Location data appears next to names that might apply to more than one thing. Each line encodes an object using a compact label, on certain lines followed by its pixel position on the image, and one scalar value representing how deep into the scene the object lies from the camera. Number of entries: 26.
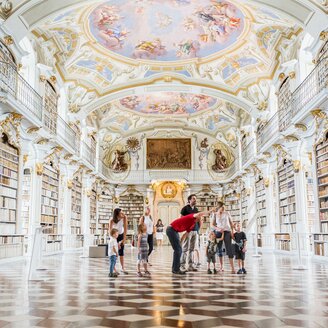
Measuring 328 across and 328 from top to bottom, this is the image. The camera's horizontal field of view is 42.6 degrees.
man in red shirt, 7.37
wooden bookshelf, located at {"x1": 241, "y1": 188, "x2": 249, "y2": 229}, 21.59
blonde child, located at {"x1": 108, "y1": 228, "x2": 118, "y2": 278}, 7.34
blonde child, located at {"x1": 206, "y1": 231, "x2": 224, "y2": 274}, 7.95
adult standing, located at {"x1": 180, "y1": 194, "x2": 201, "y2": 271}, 8.01
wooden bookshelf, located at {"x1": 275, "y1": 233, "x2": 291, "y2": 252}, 14.94
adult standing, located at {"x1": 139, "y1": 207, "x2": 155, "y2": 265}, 10.14
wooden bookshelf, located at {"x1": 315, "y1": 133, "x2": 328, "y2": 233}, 10.95
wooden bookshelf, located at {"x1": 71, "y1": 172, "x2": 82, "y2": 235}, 18.81
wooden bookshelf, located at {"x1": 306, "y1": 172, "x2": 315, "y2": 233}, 13.29
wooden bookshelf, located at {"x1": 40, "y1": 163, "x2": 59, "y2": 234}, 14.88
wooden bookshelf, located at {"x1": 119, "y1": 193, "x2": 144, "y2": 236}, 27.20
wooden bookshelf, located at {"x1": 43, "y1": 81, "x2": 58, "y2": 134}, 14.74
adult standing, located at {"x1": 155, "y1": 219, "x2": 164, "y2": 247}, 24.50
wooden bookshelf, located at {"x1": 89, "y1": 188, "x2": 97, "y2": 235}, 22.50
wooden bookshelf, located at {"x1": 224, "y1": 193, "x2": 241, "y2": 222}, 24.16
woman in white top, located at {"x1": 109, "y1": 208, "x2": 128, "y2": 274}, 7.73
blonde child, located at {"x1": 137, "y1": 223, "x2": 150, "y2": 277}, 7.71
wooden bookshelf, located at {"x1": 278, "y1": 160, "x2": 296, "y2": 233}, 14.54
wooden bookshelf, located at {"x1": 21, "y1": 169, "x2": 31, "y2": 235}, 13.59
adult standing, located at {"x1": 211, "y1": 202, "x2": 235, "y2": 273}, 7.86
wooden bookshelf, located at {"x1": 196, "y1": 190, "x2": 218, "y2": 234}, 27.22
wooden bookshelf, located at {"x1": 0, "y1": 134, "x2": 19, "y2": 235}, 10.68
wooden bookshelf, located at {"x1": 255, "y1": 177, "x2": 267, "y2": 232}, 18.24
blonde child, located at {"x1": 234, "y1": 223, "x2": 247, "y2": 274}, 7.92
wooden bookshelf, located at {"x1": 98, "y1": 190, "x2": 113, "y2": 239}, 24.52
